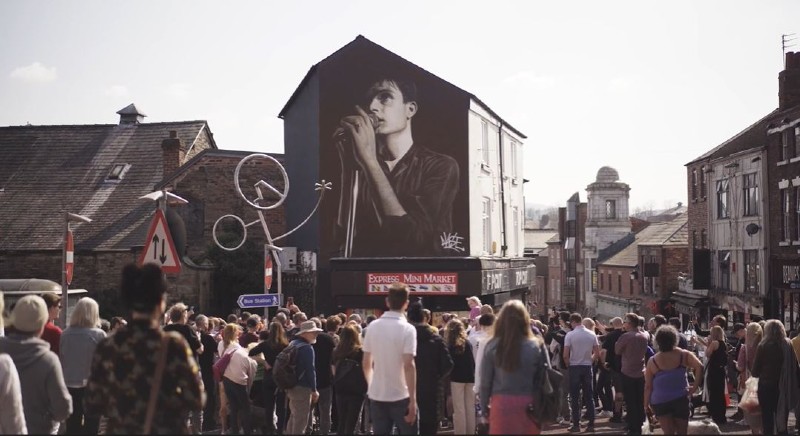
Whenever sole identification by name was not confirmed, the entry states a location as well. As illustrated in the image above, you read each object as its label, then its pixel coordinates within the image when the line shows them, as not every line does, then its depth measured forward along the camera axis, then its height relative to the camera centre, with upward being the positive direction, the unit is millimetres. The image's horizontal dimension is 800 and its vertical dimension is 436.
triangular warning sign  13578 +353
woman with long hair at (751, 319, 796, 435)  13742 -1172
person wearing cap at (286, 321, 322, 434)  12938 -1287
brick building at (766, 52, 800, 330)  38094 +2954
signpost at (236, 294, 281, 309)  22719 -554
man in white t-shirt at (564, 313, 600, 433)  16250 -1291
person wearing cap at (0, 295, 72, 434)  8648 -700
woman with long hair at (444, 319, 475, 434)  13398 -1285
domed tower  83062 +4702
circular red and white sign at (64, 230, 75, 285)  17247 +283
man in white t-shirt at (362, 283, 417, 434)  9891 -863
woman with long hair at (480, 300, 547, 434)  8562 -773
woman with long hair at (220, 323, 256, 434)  13844 -1369
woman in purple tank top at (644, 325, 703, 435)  11594 -1168
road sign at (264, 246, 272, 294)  24812 +30
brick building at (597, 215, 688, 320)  60531 +316
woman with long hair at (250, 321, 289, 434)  13836 -1054
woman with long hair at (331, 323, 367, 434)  12328 -1215
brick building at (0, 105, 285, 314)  38719 +3191
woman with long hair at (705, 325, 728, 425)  17219 -1445
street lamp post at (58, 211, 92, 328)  16412 -131
